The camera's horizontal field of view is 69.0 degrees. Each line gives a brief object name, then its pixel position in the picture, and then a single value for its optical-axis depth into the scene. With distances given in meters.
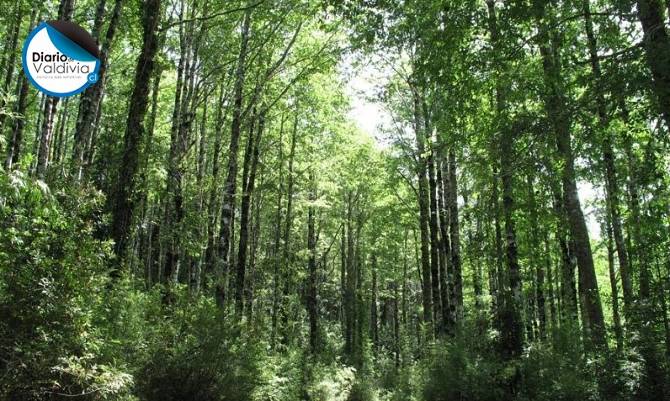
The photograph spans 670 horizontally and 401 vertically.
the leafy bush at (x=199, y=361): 7.97
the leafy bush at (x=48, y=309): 4.68
